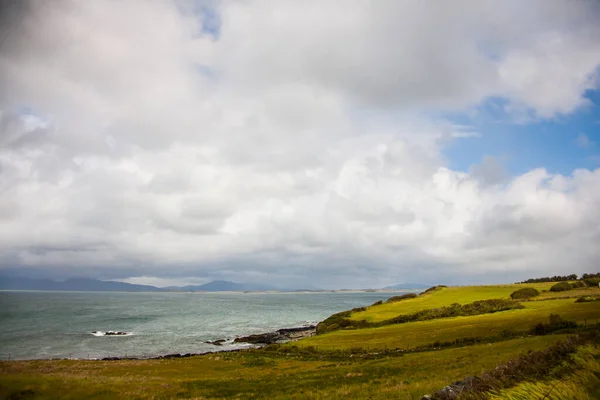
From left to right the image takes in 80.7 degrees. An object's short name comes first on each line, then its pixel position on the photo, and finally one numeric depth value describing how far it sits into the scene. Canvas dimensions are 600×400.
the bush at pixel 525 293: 104.38
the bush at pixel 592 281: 109.00
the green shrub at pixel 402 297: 140.75
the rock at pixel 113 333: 107.62
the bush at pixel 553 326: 48.38
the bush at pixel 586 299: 70.66
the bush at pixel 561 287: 107.04
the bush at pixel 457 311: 89.12
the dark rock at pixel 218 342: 90.32
